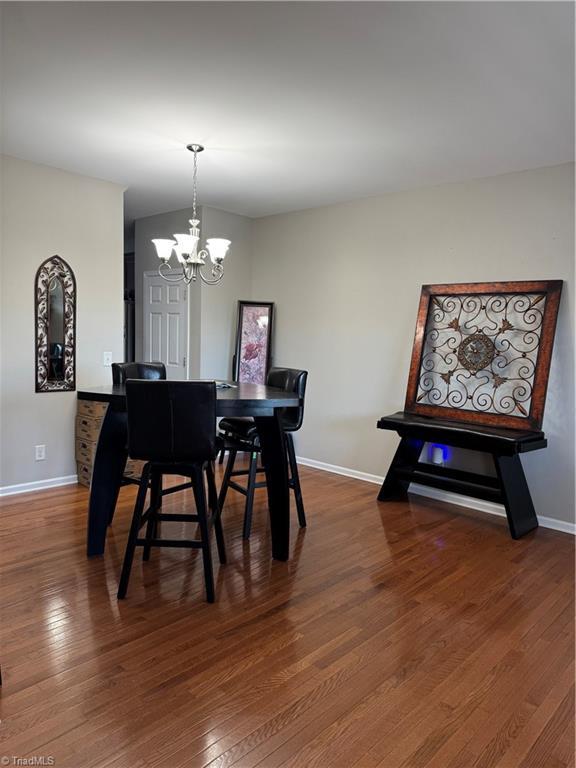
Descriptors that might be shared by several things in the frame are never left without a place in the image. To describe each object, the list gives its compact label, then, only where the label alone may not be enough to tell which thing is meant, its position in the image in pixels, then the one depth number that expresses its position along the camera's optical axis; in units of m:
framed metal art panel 3.75
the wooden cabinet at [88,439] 4.26
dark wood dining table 3.02
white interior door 5.72
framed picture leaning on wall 5.72
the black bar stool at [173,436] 2.52
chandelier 3.57
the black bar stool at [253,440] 3.38
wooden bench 3.54
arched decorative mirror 4.23
